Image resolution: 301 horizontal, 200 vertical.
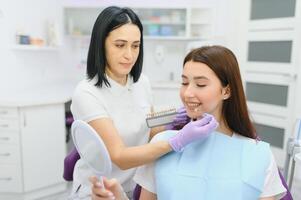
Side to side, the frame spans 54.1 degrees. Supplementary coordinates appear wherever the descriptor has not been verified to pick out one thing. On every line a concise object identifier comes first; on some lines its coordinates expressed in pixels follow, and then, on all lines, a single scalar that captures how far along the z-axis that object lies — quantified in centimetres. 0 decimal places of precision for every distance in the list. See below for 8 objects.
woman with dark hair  104
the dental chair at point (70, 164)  133
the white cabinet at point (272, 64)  303
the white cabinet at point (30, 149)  229
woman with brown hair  94
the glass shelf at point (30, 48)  277
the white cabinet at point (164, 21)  363
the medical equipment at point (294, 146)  145
